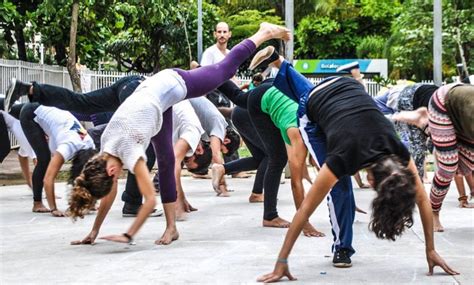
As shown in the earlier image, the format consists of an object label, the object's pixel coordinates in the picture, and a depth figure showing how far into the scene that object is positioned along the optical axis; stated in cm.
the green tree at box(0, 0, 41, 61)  1701
